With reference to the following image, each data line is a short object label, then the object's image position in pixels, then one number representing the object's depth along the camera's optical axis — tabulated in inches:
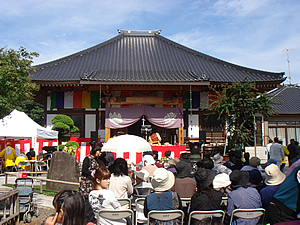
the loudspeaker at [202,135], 543.2
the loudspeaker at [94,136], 542.9
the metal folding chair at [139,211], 160.2
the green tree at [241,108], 420.8
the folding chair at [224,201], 171.0
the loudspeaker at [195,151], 408.5
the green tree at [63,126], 502.6
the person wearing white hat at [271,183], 145.9
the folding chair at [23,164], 386.6
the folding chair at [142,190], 194.5
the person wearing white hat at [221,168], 225.3
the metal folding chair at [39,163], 405.6
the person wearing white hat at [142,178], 203.3
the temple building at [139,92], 534.0
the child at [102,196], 139.2
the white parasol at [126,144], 283.3
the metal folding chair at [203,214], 131.1
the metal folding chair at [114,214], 132.3
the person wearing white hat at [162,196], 136.0
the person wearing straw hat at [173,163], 262.2
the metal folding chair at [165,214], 129.6
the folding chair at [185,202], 163.2
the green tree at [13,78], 229.0
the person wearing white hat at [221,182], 172.1
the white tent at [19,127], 373.1
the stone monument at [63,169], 310.2
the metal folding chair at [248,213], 136.5
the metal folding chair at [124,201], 158.6
